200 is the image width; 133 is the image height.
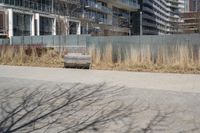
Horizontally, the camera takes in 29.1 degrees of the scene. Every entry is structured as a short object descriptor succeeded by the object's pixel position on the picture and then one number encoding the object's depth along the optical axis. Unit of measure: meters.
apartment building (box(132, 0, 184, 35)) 125.24
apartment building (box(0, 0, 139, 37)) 48.81
